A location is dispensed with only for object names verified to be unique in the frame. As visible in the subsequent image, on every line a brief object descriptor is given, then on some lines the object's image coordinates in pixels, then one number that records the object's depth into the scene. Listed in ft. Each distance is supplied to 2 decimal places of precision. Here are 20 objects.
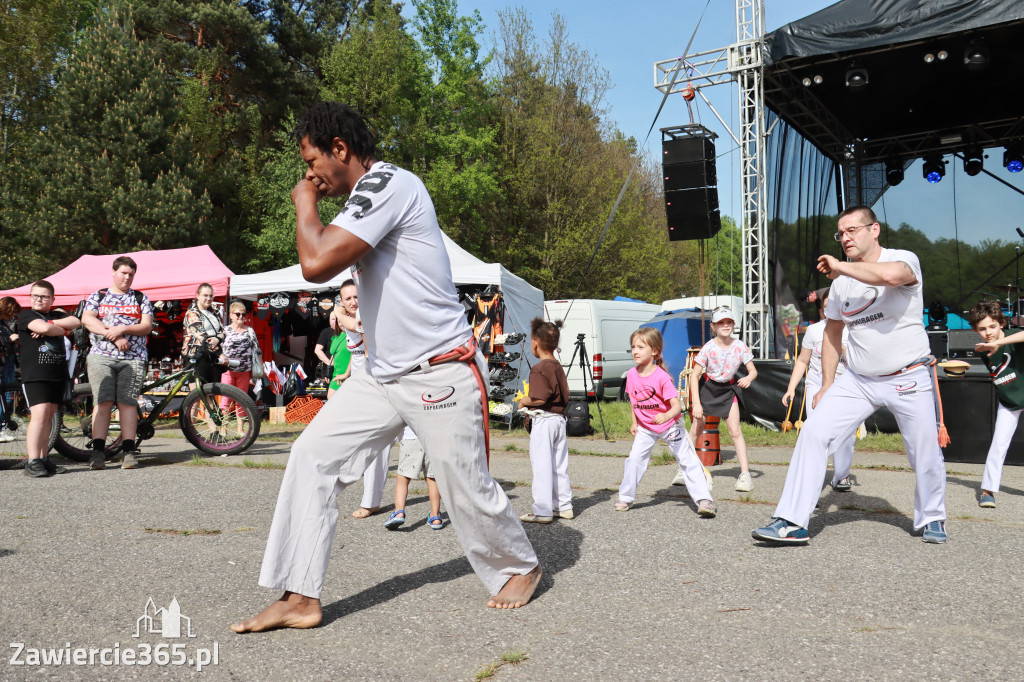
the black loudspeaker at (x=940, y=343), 50.60
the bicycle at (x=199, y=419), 27.25
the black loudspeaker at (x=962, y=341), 51.01
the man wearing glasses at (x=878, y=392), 14.75
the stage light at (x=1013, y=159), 60.44
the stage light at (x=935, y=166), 66.69
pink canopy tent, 48.37
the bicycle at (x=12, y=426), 25.94
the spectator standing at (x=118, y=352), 25.08
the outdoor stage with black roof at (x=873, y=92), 39.32
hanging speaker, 45.24
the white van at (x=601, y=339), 54.80
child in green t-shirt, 19.60
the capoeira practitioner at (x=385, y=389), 10.18
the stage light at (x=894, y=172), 67.46
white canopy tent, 43.07
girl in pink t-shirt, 18.10
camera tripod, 37.83
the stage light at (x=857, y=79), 44.68
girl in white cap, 22.81
